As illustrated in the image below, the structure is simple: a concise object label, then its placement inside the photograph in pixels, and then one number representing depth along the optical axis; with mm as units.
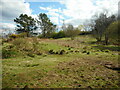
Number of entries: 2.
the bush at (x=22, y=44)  14539
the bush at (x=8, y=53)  11462
